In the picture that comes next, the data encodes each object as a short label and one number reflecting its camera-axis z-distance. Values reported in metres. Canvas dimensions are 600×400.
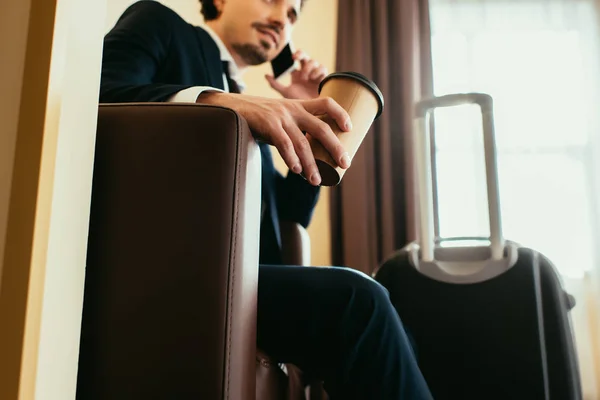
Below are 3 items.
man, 0.68
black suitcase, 1.21
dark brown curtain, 2.43
